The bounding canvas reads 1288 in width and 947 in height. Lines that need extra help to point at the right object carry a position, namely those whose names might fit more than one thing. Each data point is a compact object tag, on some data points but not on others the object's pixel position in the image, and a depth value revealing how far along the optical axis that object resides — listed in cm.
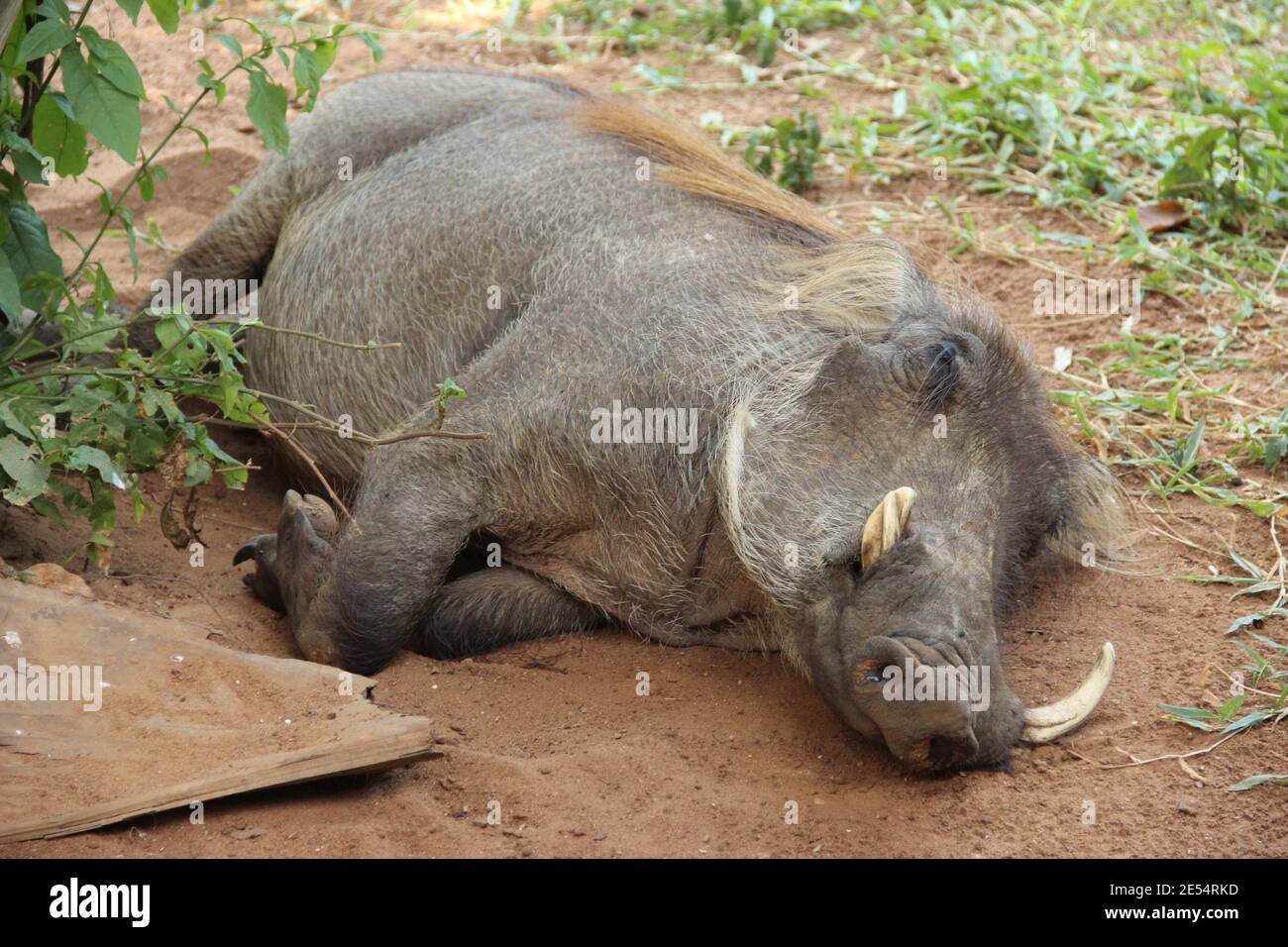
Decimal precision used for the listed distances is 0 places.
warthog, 299
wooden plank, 261
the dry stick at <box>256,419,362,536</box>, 316
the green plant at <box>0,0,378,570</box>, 295
